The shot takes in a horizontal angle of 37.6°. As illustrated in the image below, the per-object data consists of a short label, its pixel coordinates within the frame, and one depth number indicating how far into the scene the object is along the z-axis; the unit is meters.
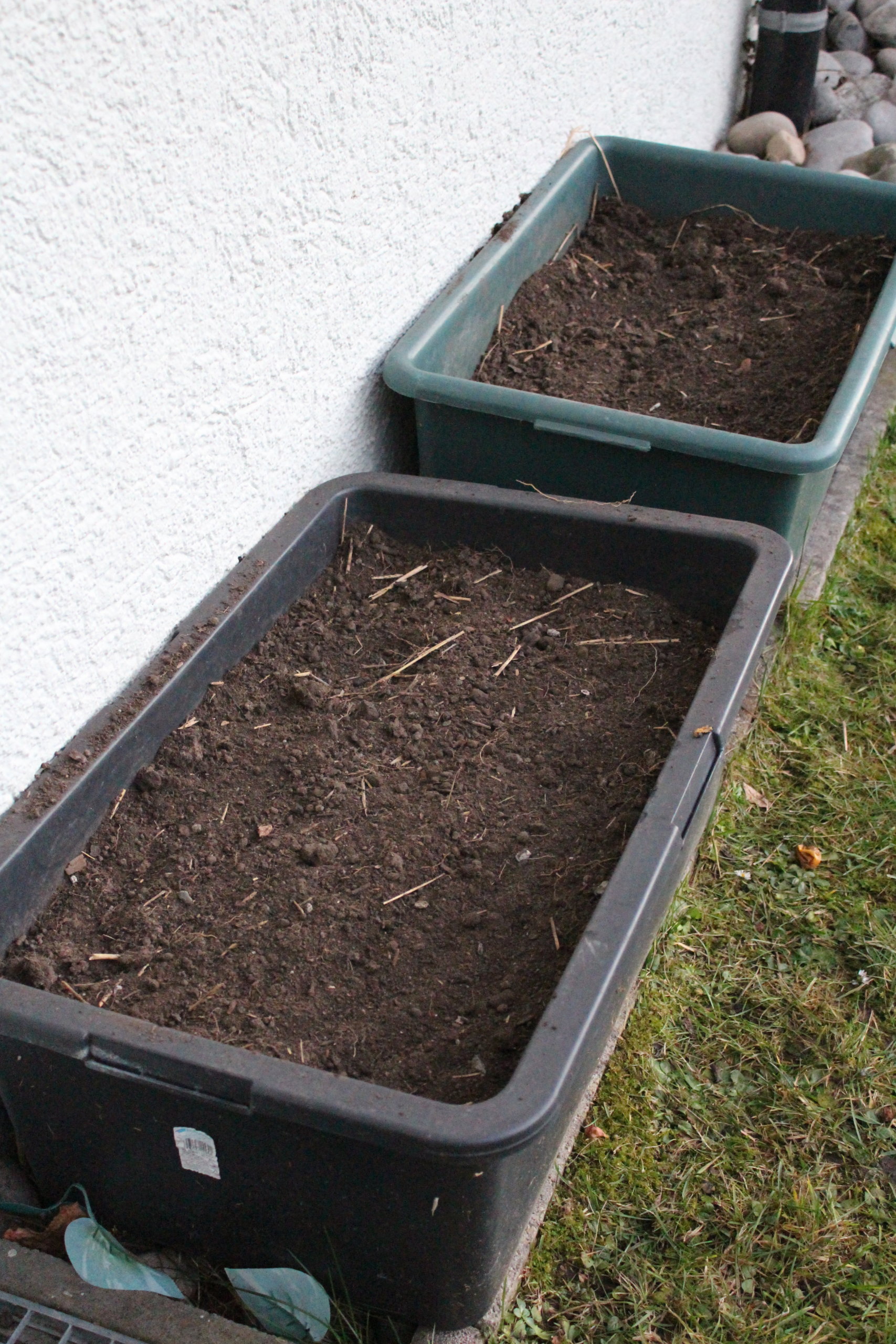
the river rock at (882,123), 4.36
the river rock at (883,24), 4.78
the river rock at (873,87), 4.49
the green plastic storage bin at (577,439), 2.20
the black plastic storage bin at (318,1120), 1.29
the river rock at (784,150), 4.02
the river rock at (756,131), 4.13
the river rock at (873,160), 3.89
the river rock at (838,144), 4.15
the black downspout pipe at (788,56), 3.99
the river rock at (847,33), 4.77
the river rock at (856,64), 4.66
